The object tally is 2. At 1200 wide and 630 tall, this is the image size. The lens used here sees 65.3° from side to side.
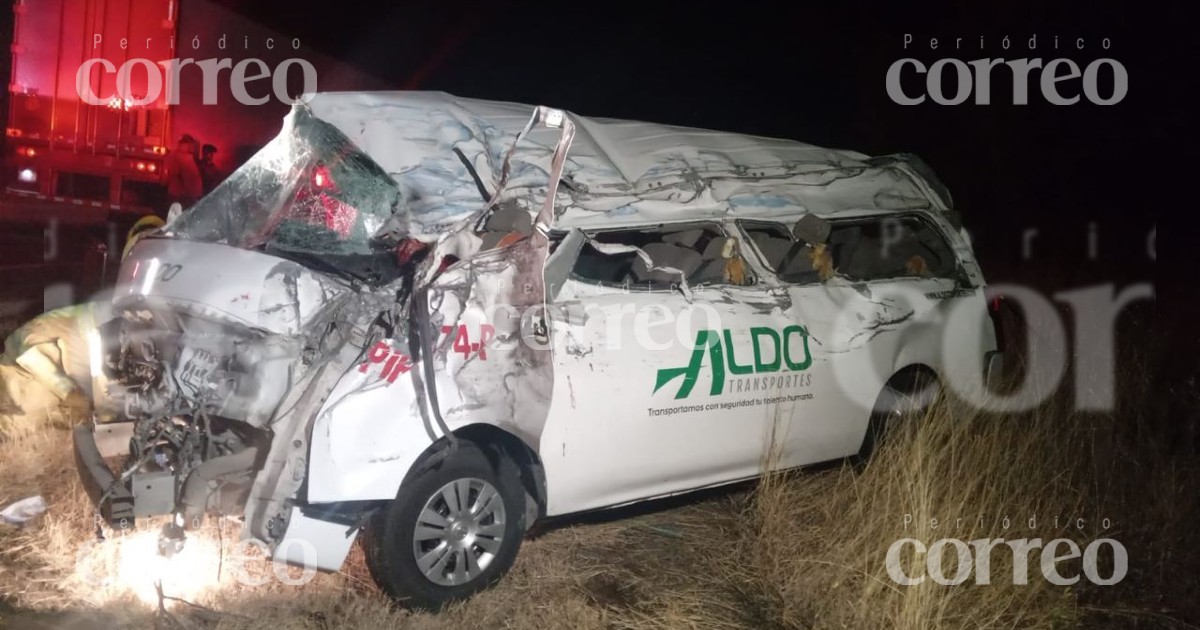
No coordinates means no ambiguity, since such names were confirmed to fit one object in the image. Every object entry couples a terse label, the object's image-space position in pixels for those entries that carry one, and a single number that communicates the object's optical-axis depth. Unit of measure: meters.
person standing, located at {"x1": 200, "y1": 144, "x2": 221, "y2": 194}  11.81
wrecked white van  3.68
